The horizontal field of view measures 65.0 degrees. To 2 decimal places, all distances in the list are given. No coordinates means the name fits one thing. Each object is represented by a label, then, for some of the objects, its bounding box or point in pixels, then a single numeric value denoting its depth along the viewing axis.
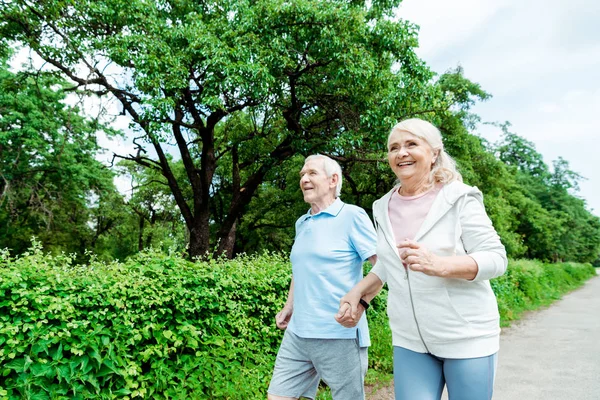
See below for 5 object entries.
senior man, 2.72
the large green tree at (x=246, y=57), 11.15
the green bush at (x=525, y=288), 12.42
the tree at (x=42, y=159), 18.23
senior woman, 1.90
